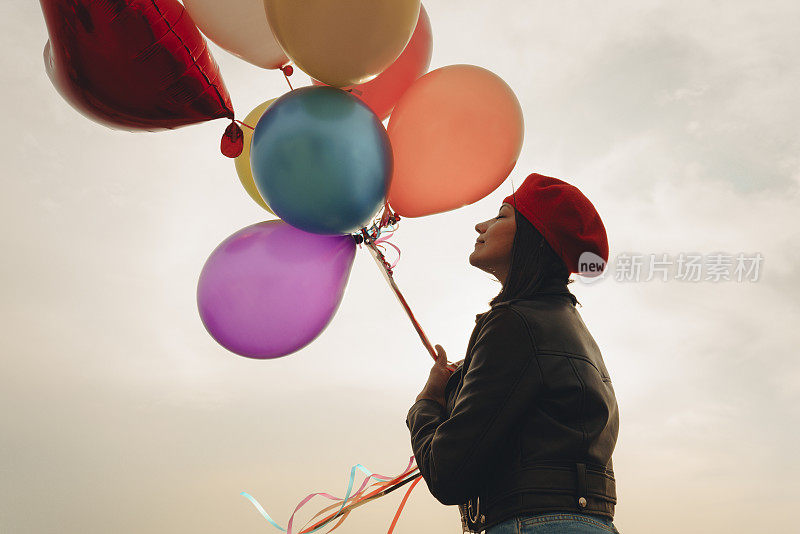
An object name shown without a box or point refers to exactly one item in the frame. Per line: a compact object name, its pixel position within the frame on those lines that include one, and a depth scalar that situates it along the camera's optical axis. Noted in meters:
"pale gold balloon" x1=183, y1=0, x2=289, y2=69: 1.55
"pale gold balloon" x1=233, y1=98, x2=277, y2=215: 1.84
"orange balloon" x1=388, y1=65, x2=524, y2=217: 1.67
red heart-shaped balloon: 1.36
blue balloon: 1.42
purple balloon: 1.61
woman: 1.10
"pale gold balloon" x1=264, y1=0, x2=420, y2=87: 1.38
